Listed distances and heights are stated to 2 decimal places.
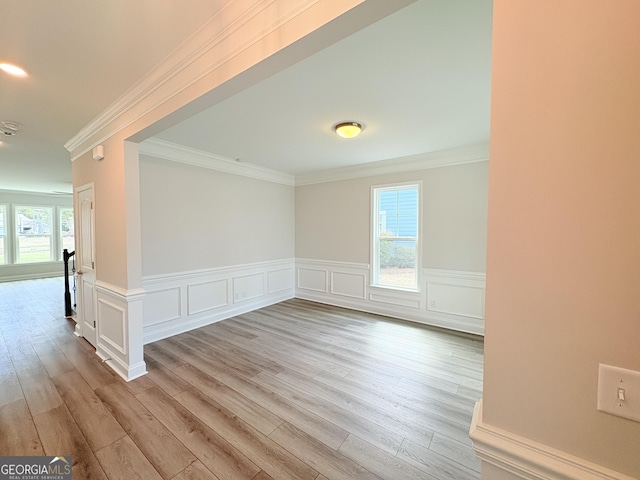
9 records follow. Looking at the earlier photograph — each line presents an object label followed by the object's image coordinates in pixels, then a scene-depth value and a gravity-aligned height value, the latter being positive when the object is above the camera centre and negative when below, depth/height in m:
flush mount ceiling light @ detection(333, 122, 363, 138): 2.76 +1.14
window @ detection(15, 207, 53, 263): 7.60 -0.05
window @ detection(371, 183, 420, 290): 4.23 -0.06
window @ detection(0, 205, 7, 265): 7.31 -0.02
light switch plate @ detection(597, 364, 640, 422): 0.54 -0.34
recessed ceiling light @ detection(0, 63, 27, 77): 1.81 +1.19
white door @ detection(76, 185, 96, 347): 3.22 -0.43
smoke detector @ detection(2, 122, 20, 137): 2.76 +1.17
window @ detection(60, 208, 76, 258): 8.38 +0.20
